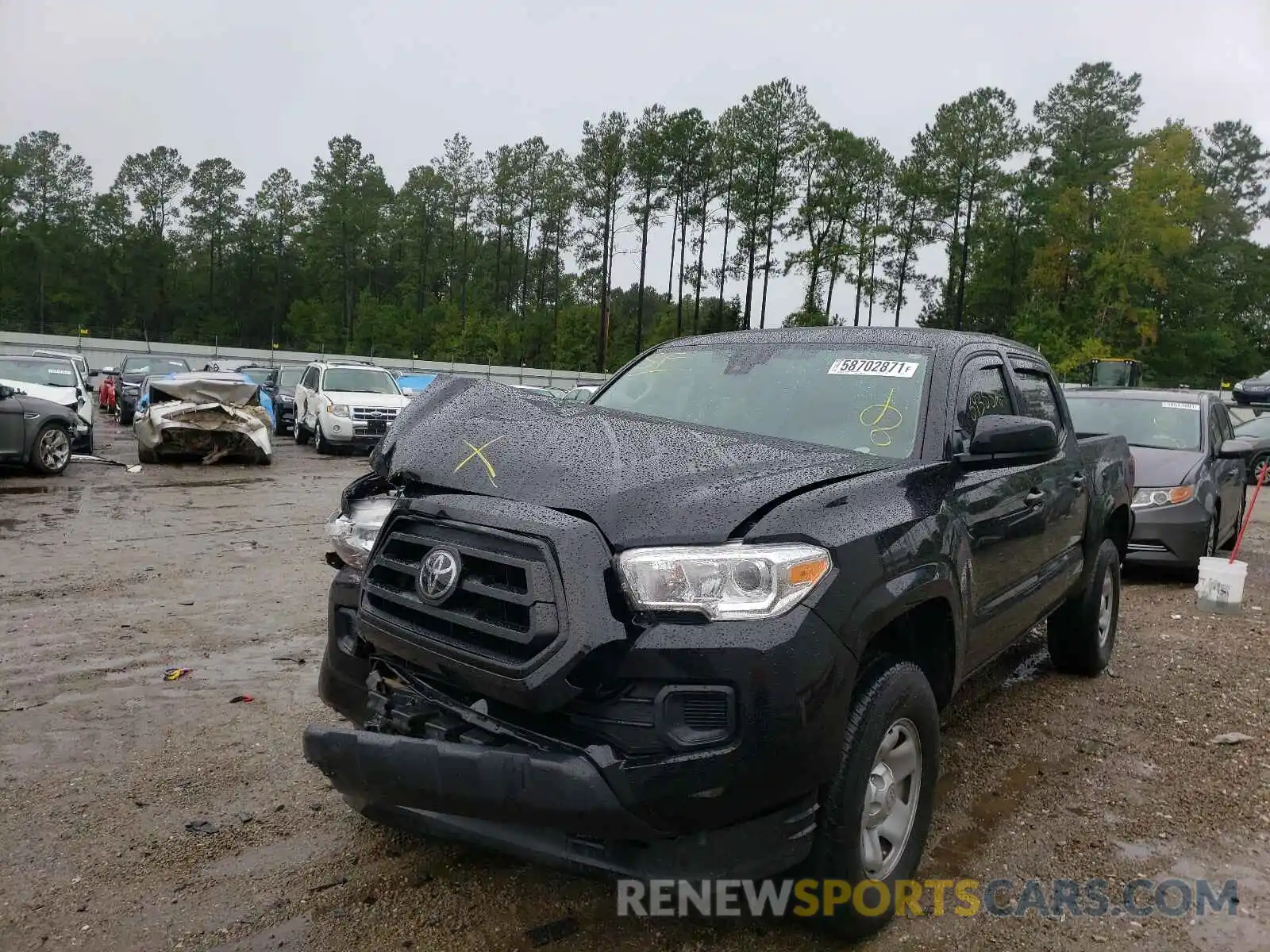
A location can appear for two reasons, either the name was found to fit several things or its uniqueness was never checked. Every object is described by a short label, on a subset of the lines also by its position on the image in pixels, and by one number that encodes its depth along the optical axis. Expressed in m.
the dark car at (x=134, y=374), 23.50
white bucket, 7.06
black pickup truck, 2.26
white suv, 17.98
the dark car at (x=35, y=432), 12.30
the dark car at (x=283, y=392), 22.61
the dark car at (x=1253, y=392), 28.81
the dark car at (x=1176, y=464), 7.93
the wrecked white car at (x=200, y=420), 14.73
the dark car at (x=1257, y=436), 16.98
